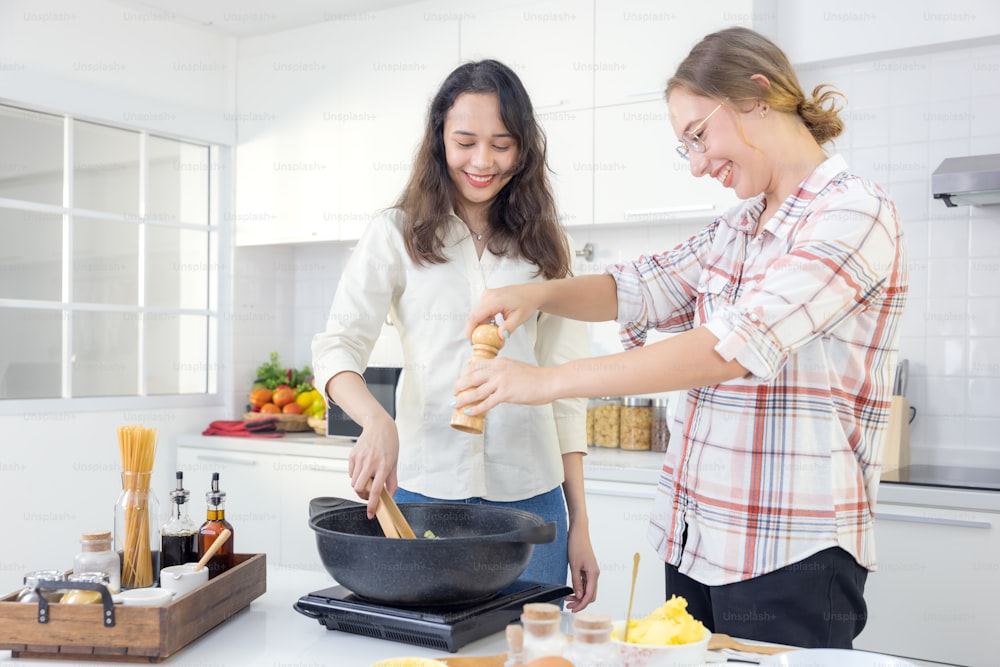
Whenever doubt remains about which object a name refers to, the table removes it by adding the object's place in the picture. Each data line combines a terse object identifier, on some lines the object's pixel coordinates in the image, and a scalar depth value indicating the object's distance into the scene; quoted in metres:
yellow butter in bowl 0.96
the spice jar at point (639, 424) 3.23
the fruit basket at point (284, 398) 3.85
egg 0.87
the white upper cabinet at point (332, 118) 3.61
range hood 2.48
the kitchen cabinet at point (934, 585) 2.30
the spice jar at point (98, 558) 1.25
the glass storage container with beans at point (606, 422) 3.27
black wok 1.14
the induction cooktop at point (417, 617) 1.15
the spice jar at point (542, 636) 0.91
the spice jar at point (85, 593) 1.14
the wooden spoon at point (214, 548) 1.28
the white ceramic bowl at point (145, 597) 1.16
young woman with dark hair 1.62
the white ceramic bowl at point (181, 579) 1.23
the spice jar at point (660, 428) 3.19
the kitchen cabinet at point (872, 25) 2.73
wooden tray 1.12
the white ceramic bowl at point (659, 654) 0.94
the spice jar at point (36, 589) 1.14
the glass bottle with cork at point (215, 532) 1.38
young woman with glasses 1.19
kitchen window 3.38
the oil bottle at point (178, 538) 1.36
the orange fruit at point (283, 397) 3.92
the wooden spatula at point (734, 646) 1.15
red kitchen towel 3.76
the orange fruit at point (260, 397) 3.99
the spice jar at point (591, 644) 0.90
